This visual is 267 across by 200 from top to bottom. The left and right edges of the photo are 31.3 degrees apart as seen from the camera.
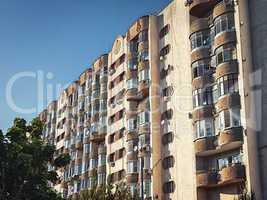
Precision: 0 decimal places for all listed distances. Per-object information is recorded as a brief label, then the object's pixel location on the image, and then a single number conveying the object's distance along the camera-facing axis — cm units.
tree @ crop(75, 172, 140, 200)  3362
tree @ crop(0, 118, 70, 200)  2772
